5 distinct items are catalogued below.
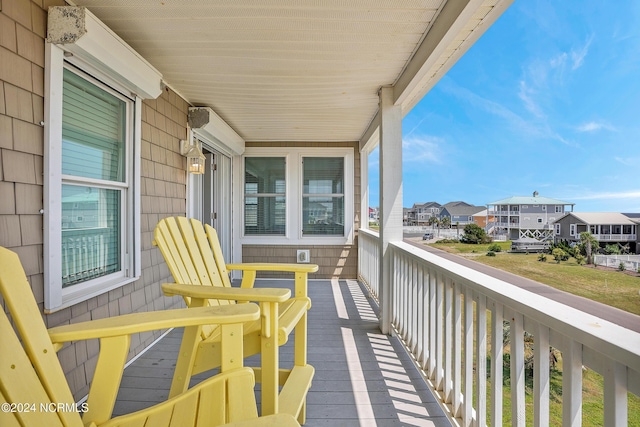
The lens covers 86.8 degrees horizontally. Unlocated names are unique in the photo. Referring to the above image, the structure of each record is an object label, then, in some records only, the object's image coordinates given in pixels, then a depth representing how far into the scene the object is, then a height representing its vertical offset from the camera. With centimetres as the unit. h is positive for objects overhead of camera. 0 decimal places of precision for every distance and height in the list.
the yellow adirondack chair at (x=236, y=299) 148 -50
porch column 307 +38
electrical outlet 546 -69
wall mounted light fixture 334 +57
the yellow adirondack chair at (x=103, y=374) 98 -50
